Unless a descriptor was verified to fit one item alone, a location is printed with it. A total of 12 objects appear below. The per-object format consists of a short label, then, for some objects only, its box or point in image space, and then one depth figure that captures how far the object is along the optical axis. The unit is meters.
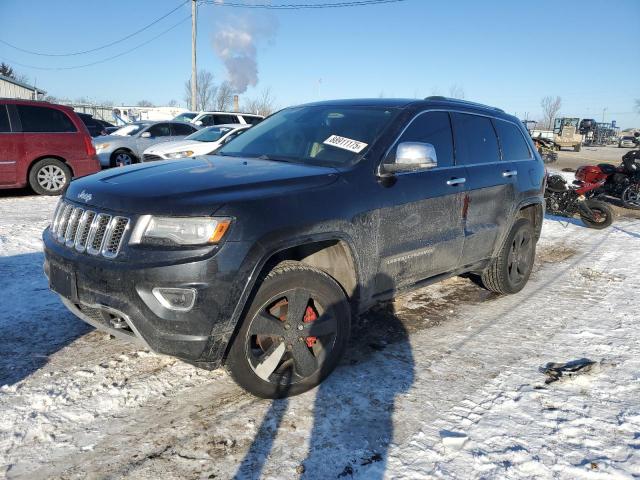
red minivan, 8.78
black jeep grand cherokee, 2.47
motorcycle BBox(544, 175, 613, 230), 9.10
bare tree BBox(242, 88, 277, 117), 48.78
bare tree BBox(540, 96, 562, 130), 84.28
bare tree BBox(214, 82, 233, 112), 55.47
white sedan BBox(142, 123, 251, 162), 10.38
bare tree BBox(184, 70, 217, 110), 56.66
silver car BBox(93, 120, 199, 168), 12.80
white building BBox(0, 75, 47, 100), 34.99
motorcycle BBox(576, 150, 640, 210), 11.30
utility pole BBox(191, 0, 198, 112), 27.52
